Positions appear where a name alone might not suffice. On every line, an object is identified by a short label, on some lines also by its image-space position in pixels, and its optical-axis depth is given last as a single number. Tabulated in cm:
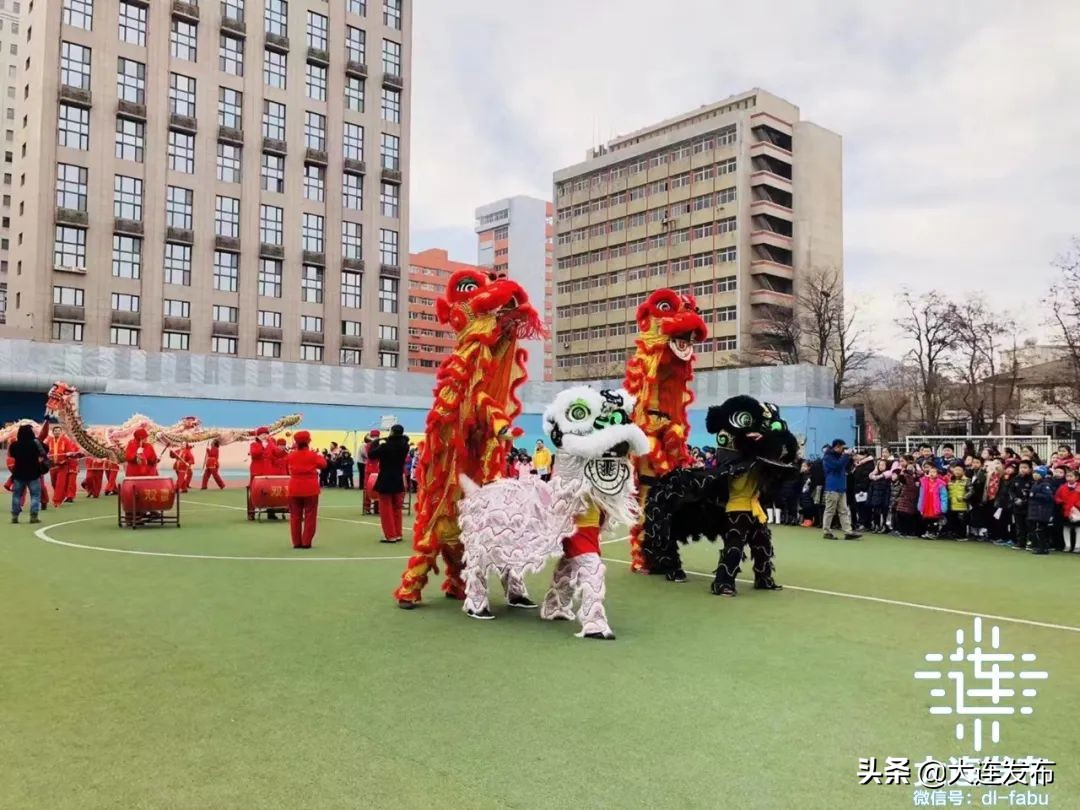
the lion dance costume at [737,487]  834
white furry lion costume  652
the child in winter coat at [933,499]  1383
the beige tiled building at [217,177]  3866
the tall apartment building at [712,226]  5431
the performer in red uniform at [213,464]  2091
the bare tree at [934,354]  3572
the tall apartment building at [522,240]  9550
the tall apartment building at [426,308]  9706
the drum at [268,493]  1414
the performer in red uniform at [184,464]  1808
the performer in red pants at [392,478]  1128
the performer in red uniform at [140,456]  1344
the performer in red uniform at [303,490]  1088
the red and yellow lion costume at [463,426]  738
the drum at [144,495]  1307
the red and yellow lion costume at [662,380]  956
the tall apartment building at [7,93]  6775
